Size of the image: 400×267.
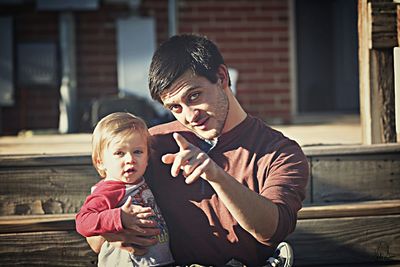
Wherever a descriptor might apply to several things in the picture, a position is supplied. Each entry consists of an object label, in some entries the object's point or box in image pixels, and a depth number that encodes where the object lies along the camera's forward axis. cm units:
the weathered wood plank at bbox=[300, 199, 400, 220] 371
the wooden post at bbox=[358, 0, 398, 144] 412
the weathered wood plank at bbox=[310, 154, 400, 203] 396
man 271
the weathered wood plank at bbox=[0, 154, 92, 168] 381
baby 270
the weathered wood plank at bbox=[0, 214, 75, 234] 363
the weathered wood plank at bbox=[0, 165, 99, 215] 383
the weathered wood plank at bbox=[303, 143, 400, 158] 393
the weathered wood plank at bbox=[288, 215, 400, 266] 374
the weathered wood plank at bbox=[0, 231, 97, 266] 366
